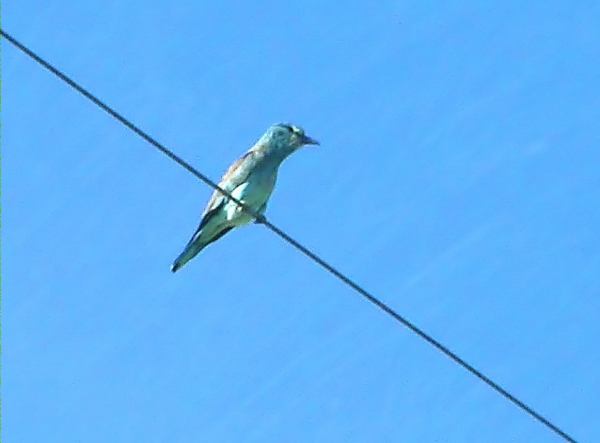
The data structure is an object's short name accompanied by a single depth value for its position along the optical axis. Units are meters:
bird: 17.86
